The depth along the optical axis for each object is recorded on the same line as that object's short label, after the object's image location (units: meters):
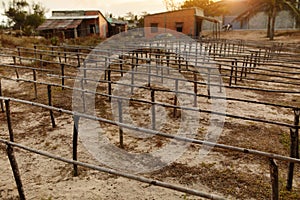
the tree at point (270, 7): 19.75
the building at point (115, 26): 28.96
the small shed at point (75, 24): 23.36
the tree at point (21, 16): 31.25
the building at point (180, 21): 25.38
